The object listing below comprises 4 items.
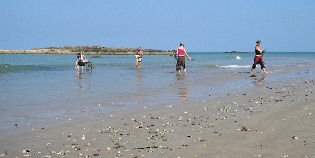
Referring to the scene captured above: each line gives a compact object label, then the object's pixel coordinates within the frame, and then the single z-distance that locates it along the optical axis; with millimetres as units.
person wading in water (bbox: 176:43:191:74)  22219
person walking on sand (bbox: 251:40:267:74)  20484
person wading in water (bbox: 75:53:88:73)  26127
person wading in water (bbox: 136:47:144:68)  32378
